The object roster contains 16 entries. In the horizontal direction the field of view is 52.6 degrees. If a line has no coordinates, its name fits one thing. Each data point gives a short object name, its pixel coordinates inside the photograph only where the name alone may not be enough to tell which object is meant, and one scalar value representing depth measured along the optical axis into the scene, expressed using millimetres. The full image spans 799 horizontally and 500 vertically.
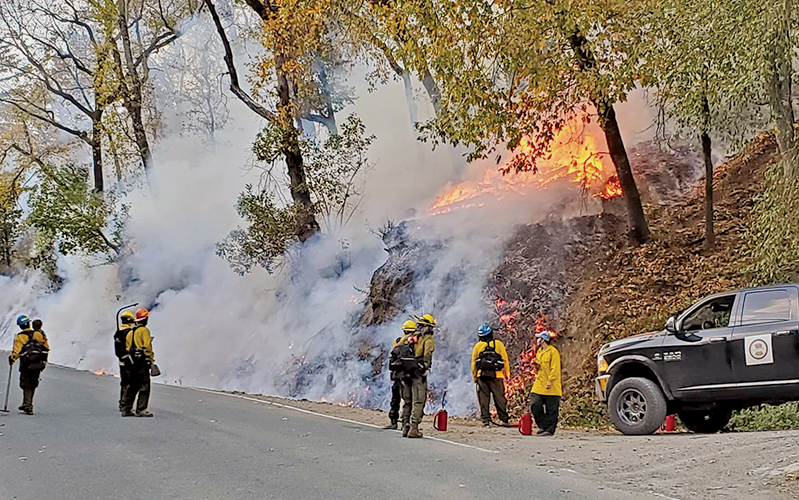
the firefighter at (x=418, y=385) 12000
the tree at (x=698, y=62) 10516
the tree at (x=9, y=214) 41719
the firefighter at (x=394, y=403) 13625
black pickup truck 10945
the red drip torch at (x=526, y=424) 13039
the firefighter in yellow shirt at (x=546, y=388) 12930
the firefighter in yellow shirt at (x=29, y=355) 14383
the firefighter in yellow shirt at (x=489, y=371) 14648
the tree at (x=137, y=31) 32188
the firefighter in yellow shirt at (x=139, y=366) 14141
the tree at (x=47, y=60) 34312
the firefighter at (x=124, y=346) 14266
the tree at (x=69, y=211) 31547
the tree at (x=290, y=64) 23359
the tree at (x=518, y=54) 15680
